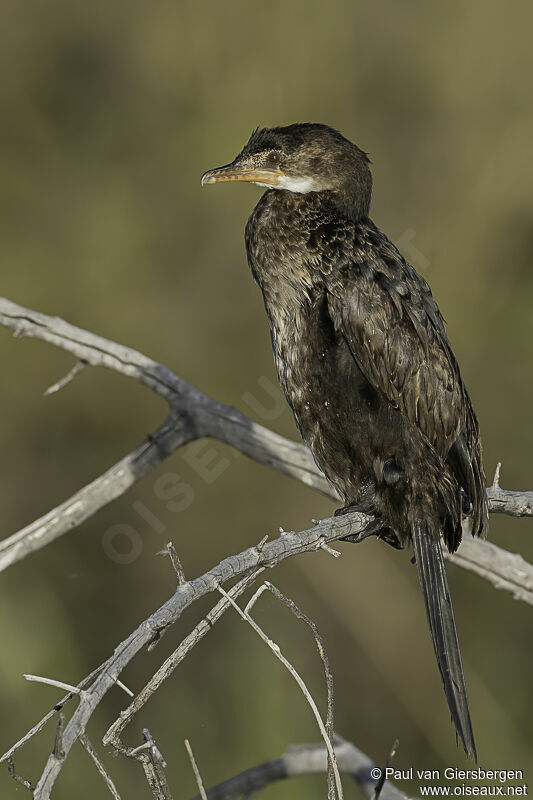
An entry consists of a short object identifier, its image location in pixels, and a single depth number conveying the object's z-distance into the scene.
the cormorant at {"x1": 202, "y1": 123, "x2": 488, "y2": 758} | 6.30
